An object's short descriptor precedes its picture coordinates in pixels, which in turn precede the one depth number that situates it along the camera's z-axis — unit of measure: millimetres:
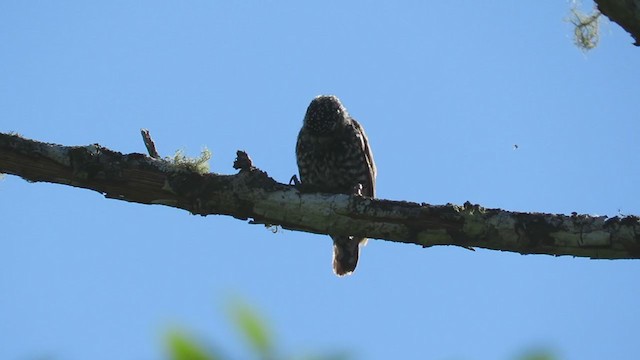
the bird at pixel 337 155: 15375
